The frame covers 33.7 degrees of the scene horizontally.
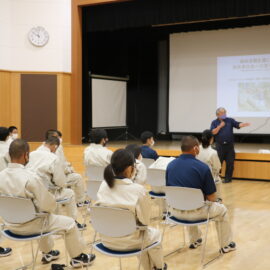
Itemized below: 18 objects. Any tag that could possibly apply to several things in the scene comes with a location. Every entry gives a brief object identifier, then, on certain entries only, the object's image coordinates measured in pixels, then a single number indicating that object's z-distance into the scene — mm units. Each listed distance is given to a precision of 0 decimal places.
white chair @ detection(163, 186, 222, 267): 4000
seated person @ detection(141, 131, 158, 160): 6266
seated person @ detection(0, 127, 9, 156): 6002
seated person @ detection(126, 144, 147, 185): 4922
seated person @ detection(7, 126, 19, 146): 8018
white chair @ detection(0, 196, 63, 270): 3508
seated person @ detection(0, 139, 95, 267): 3566
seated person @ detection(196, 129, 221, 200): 6113
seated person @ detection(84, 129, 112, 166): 6066
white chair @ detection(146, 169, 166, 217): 5453
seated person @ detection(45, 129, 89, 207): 6223
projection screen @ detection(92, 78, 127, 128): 12266
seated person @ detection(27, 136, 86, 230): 4840
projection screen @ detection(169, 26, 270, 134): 11125
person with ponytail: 3207
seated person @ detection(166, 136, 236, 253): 4086
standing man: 8898
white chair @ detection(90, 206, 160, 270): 3148
